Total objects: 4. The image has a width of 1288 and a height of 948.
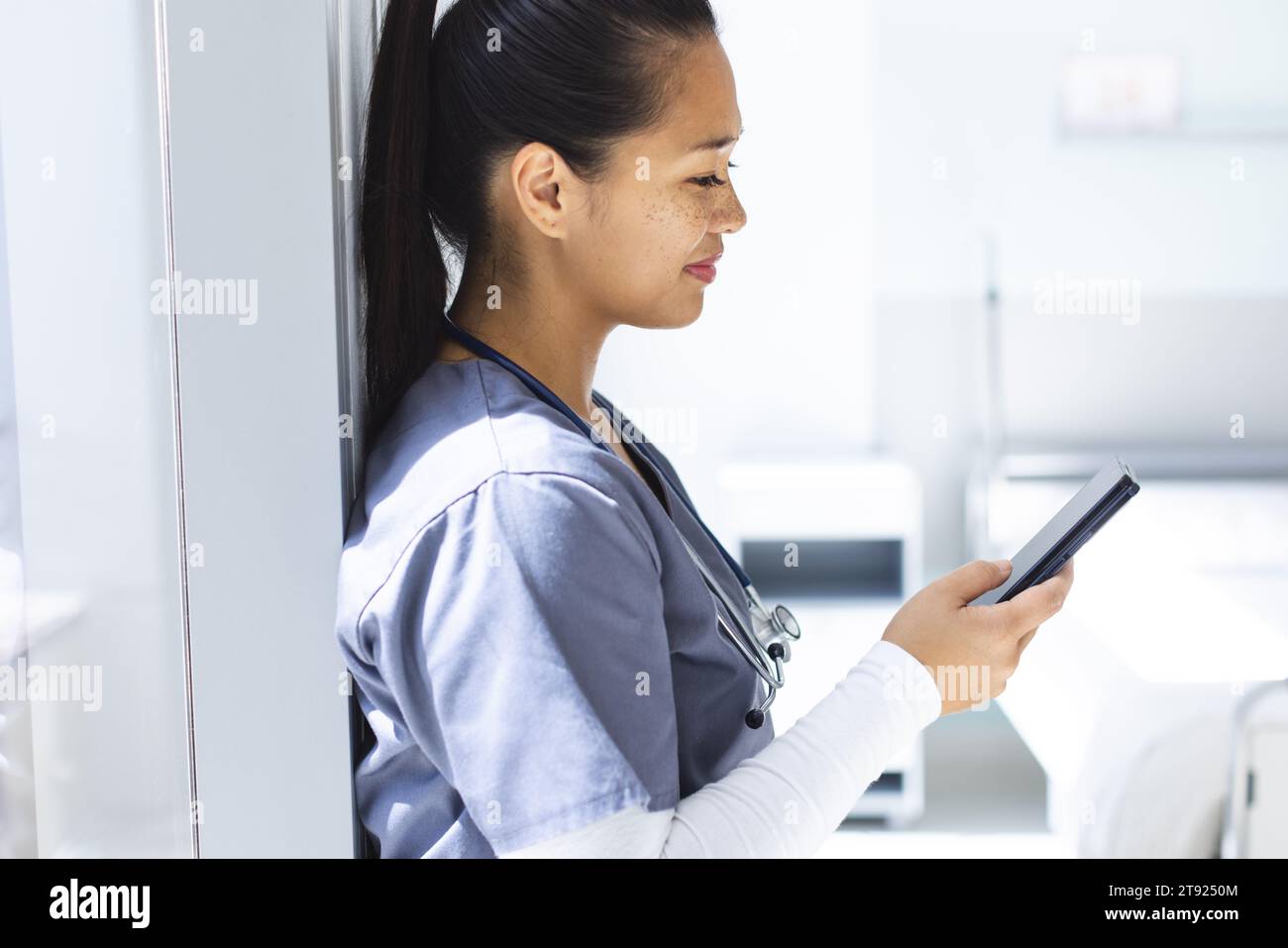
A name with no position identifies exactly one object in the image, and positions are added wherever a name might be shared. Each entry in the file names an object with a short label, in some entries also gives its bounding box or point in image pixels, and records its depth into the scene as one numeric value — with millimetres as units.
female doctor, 611
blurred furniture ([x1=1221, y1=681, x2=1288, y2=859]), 1529
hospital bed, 1659
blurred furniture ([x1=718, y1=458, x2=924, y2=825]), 2406
